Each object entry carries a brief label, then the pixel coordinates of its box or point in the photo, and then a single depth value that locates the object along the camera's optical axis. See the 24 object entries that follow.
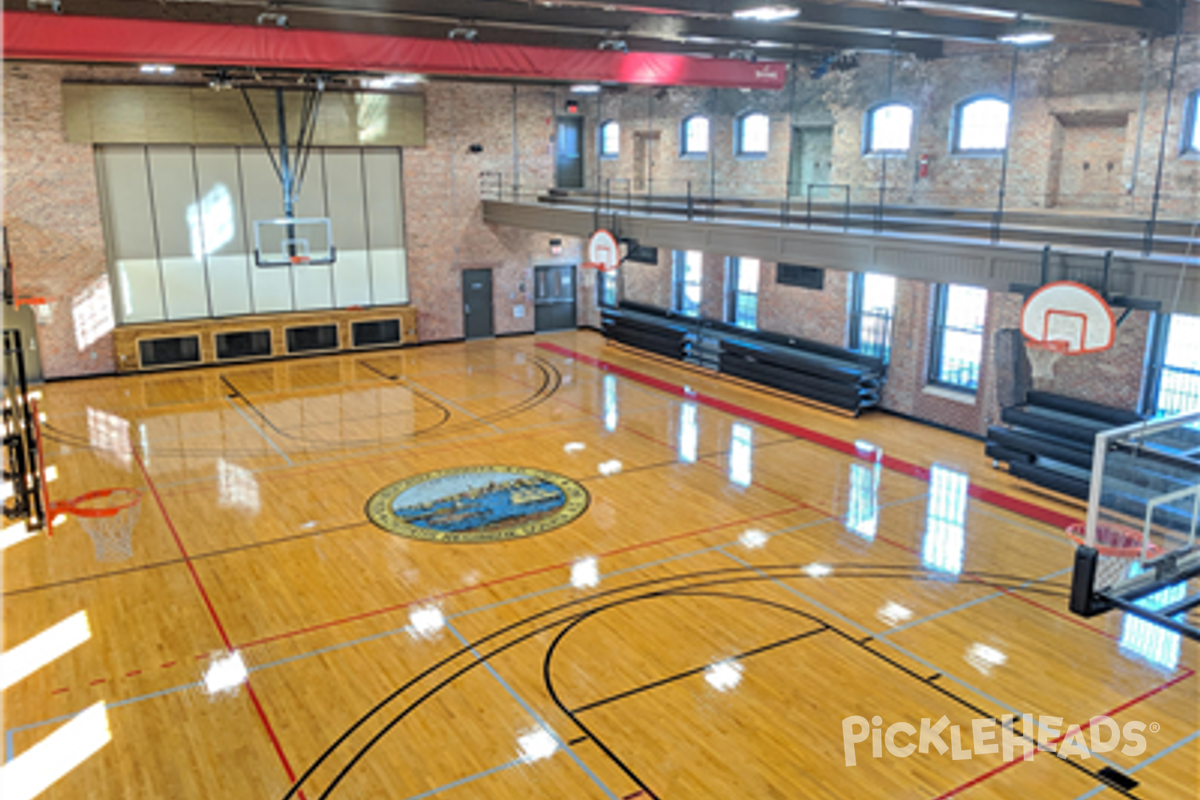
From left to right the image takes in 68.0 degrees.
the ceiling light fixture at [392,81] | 21.11
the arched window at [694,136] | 21.47
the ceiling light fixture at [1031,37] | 11.66
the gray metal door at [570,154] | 25.56
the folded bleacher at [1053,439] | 12.80
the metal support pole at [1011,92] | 14.14
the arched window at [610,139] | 24.64
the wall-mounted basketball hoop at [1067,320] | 9.79
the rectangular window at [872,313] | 17.22
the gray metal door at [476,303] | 24.45
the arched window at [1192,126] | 12.13
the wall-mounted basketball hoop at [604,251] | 18.17
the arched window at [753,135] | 19.66
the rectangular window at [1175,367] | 12.50
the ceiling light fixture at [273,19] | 12.44
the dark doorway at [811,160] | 18.05
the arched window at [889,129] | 16.39
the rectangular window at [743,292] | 20.52
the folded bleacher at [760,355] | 17.25
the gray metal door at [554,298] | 25.52
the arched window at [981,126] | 14.80
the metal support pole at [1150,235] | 9.97
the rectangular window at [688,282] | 22.14
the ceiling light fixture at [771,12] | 9.30
